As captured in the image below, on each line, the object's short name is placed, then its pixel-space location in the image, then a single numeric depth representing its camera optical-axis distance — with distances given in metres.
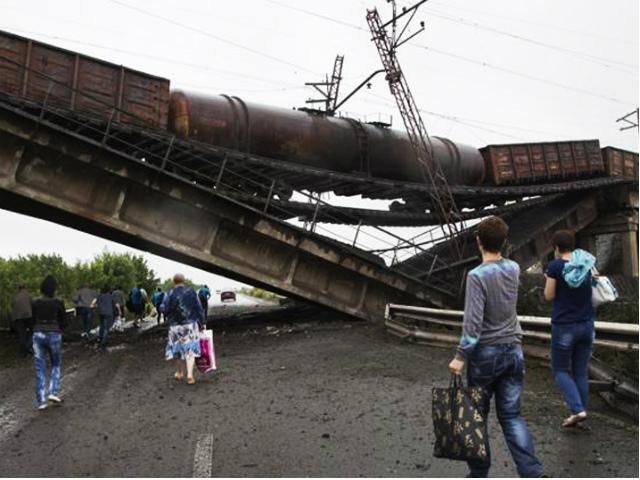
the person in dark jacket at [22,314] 13.94
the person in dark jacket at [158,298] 20.40
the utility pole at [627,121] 42.68
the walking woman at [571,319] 5.33
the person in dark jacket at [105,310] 15.46
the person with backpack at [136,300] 21.94
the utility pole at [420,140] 19.06
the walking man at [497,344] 3.92
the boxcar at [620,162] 24.92
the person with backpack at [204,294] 19.72
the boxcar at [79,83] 13.28
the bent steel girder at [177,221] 13.16
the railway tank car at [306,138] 15.98
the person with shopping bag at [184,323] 8.99
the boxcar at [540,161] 22.20
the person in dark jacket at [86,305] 16.67
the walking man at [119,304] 19.17
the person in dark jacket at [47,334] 8.02
